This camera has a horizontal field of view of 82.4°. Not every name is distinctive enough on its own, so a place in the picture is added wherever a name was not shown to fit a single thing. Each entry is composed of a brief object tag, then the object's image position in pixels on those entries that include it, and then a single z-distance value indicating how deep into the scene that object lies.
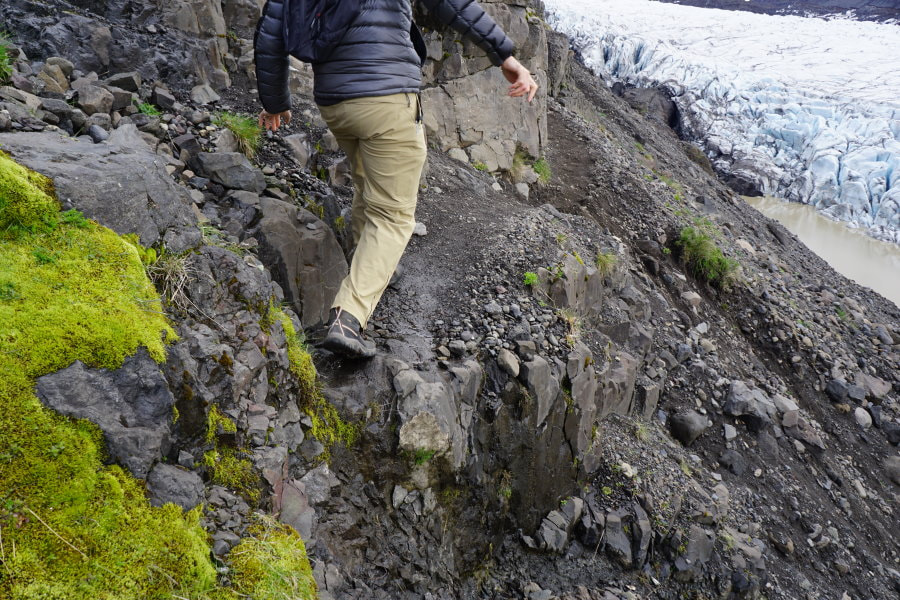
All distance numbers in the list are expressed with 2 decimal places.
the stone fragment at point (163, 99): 4.65
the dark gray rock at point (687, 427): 6.75
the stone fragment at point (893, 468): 8.01
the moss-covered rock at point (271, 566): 1.82
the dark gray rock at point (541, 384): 4.42
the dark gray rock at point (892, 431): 8.56
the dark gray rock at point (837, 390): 8.74
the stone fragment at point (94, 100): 3.88
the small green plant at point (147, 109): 4.38
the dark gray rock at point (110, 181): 2.46
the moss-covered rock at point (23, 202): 2.15
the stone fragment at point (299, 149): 5.22
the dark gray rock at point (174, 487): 1.88
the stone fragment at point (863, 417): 8.56
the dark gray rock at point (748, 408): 7.22
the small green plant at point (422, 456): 3.57
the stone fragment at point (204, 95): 5.25
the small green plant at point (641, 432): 5.88
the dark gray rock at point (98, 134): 3.49
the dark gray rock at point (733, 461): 6.73
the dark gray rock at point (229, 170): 4.14
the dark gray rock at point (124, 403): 1.79
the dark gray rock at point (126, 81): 4.52
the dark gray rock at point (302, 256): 3.97
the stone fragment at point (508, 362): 4.33
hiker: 3.06
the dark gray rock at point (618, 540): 4.68
